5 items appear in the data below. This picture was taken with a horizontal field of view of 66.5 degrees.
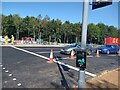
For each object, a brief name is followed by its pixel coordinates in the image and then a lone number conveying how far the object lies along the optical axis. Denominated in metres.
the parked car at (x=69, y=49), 8.82
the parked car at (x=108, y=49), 10.95
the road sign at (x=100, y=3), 2.58
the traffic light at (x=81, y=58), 2.58
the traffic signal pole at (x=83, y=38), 2.59
